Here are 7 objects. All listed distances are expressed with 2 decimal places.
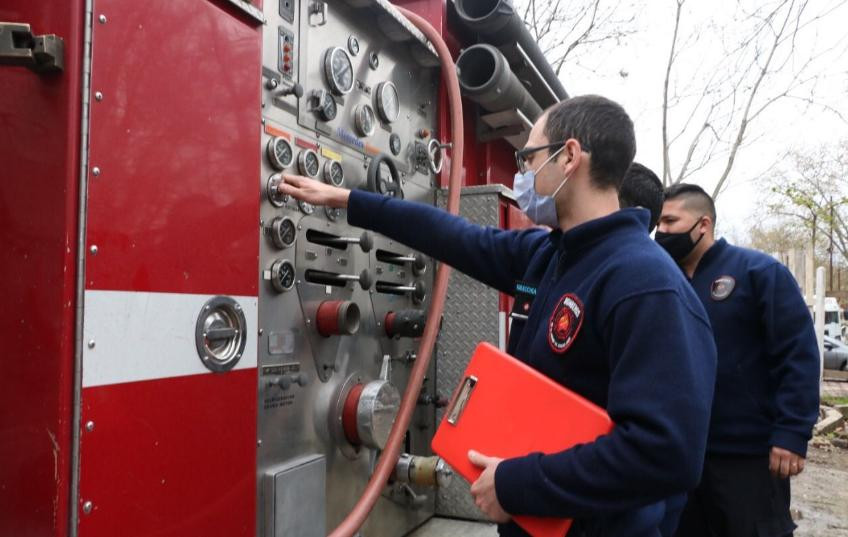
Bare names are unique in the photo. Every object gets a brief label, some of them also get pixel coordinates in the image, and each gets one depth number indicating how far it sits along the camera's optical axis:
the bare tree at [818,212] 22.81
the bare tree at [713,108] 10.57
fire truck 1.43
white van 23.67
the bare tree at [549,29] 9.77
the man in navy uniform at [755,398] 2.56
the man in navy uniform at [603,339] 1.27
